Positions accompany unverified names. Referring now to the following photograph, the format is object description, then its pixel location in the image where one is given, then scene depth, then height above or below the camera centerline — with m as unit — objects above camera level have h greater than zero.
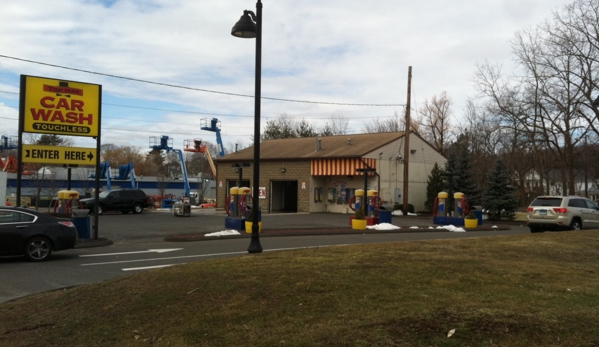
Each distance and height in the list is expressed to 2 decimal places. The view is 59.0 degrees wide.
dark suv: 36.16 -0.59
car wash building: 38.41 +1.77
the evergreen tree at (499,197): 34.94 -0.05
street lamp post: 11.25 +2.75
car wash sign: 17.41 +2.91
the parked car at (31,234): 12.89 -1.05
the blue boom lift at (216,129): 58.12 +7.09
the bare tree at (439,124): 65.31 +8.86
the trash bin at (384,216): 25.72 -1.02
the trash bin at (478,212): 27.91 -0.86
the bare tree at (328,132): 74.35 +8.86
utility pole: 36.09 +2.84
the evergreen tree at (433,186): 40.06 +0.71
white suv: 20.52 -0.67
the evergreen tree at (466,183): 38.25 +0.94
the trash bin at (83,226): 18.06 -1.17
